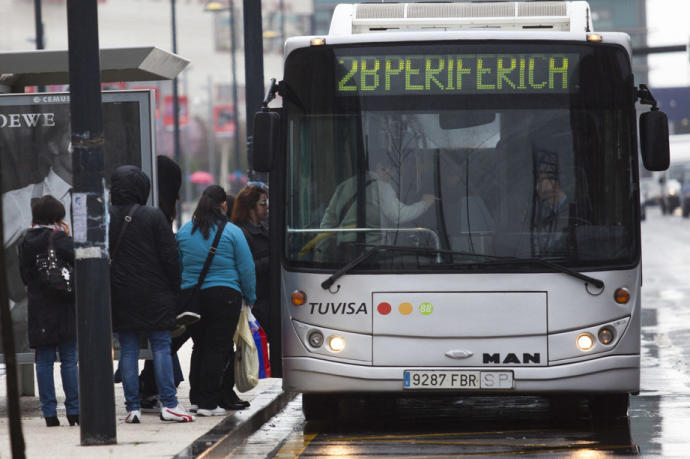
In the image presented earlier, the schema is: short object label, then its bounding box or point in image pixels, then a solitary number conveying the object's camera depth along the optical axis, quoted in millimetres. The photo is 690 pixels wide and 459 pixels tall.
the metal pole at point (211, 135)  195975
